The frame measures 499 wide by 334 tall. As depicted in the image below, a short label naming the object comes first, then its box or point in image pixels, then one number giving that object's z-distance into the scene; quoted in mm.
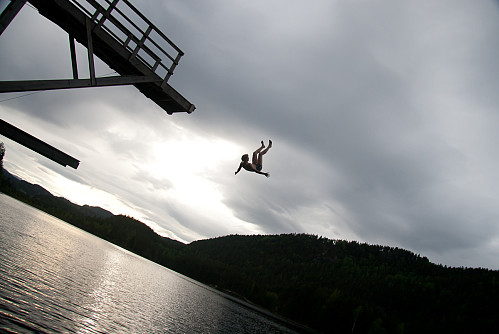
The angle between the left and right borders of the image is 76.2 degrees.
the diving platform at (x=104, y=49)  10578
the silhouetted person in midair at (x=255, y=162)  15773
